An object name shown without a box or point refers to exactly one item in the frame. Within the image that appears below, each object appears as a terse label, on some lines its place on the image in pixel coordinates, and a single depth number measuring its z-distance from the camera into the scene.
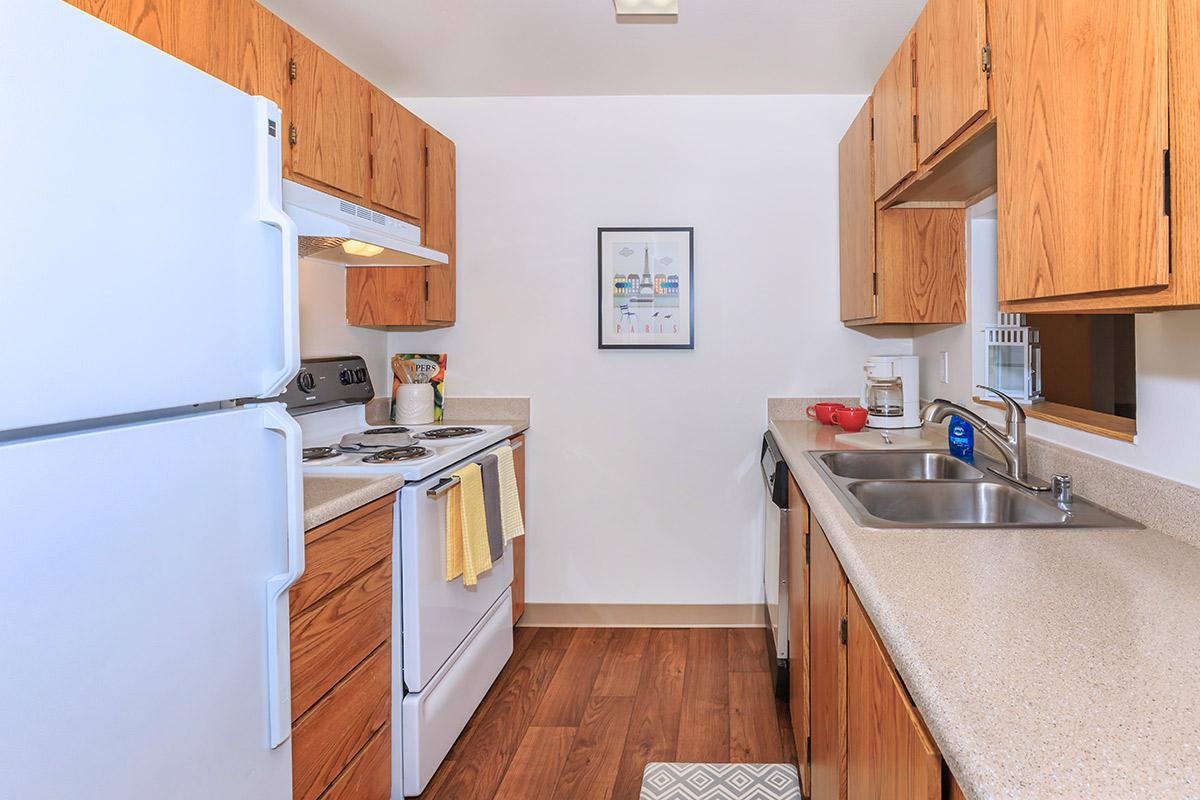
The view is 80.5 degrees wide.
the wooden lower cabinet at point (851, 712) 0.86
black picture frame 3.13
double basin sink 1.38
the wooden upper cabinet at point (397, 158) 2.49
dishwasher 2.36
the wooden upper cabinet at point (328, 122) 2.04
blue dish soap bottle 2.08
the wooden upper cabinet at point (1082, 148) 0.86
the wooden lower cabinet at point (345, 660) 1.44
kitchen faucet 1.69
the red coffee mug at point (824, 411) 2.90
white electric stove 1.92
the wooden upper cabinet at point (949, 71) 1.46
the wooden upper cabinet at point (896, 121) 1.98
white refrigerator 0.77
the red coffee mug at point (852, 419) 2.71
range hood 1.49
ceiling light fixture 2.22
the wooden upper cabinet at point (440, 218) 2.93
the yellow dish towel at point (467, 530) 2.17
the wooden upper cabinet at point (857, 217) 2.55
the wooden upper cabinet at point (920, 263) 2.50
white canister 3.02
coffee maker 2.77
